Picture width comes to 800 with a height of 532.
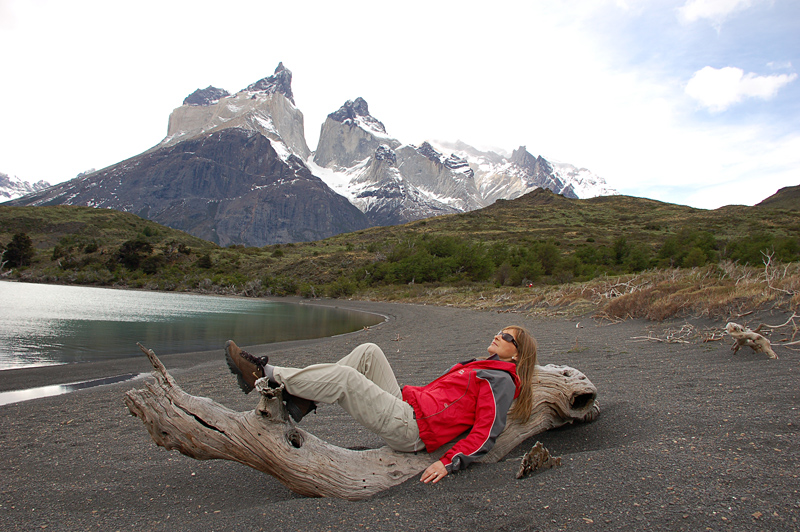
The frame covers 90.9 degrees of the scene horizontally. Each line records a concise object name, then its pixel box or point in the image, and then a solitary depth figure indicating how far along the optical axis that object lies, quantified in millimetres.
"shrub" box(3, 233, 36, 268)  62291
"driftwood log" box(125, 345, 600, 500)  2994
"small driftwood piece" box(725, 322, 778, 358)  5371
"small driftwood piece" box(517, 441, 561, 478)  2854
